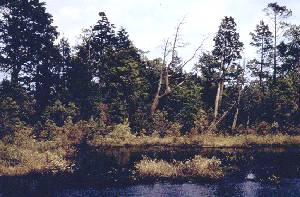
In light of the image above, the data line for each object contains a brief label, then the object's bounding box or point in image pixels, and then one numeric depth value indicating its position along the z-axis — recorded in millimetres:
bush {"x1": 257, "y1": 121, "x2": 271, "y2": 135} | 48138
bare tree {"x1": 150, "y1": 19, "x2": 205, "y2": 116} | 54250
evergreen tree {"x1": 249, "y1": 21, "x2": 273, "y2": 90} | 64812
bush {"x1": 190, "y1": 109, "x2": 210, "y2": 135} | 47531
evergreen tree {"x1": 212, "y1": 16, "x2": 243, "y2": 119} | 56656
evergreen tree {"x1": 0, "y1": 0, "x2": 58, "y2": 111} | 51156
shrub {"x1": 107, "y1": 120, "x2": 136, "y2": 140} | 47656
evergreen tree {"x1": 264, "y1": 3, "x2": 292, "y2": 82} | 61469
